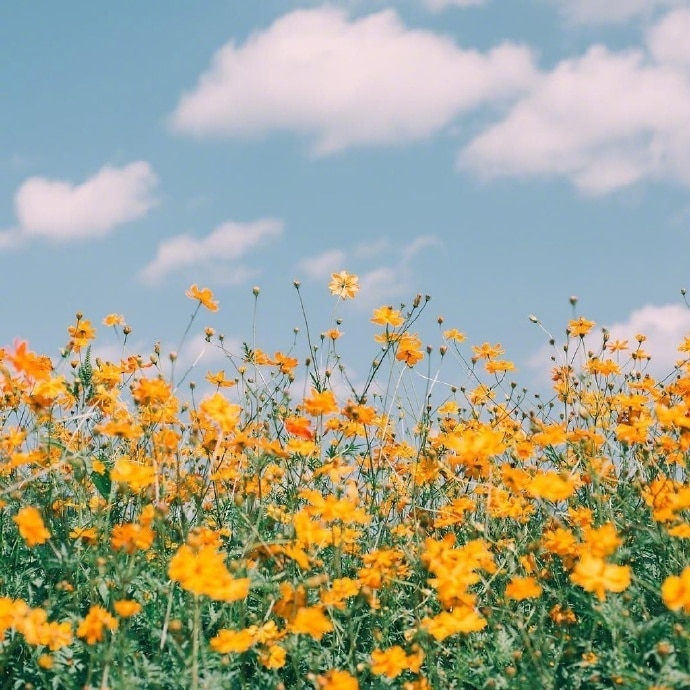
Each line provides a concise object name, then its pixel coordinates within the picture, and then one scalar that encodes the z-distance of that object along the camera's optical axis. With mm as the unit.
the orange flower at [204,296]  3262
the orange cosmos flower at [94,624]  2023
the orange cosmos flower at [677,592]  1738
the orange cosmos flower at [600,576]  1893
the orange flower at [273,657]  2215
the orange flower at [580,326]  4070
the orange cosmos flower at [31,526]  2158
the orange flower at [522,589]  2098
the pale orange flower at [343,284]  3830
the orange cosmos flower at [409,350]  3641
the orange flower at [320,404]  2660
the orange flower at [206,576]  1840
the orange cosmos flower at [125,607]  2006
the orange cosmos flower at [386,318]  3537
